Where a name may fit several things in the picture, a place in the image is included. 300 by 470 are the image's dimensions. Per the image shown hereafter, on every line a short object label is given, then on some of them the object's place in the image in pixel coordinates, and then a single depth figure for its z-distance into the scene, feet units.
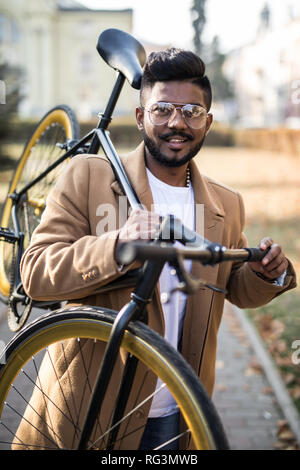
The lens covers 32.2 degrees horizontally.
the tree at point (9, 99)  32.20
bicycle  4.54
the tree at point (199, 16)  129.39
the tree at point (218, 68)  211.14
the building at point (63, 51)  144.77
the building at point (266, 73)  123.22
